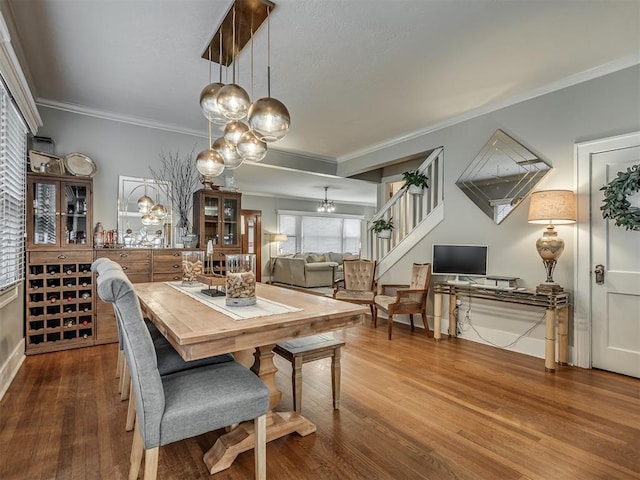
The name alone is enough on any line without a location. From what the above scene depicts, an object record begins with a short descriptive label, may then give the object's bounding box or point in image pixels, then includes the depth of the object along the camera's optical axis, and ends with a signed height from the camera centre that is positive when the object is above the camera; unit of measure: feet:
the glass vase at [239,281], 5.95 -0.72
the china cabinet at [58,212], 11.09 +0.97
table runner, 5.38 -1.16
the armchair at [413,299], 13.50 -2.40
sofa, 26.61 -2.35
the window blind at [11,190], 8.23 +1.39
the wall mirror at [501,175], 11.61 +2.50
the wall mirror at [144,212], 13.47 +1.18
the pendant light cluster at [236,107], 6.07 +2.70
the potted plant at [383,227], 16.79 +0.78
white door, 9.42 -0.82
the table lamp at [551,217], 9.93 +0.79
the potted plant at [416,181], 15.24 +2.82
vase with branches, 14.38 +2.73
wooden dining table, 4.46 -1.28
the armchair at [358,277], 16.44 -1.76
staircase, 14.73 +1.28
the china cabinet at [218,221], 14.38 +0.89
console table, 9.97 -1.89
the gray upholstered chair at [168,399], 4.25 -2.19
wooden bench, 6.88 -2.38
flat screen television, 12.57 -0.67
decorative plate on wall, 12.14 +2.81
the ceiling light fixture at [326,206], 31.28 +3.39
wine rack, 10.94 -2.06
